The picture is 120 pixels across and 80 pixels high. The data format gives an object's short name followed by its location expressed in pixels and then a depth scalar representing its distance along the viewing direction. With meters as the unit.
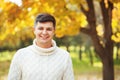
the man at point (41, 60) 3.18
